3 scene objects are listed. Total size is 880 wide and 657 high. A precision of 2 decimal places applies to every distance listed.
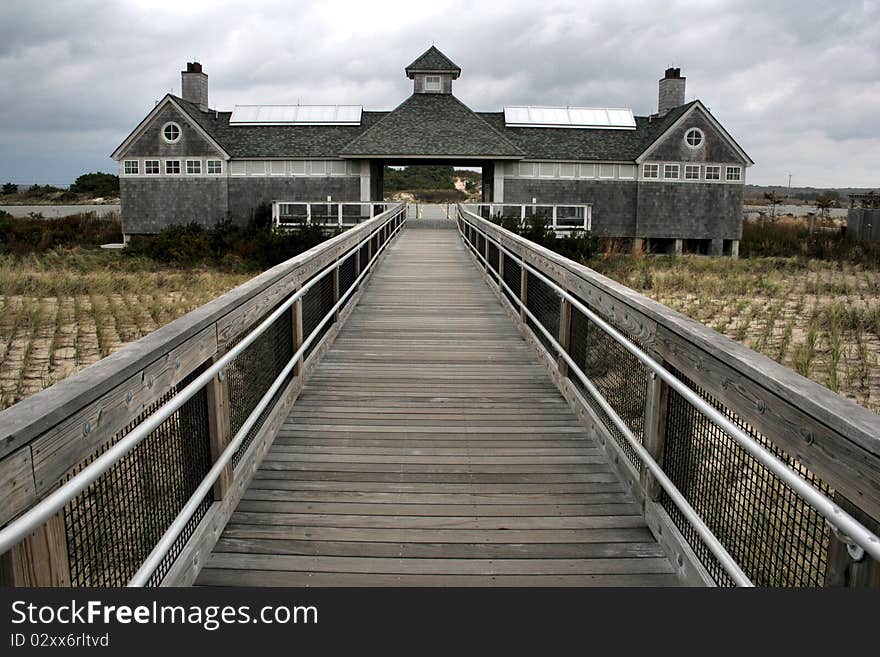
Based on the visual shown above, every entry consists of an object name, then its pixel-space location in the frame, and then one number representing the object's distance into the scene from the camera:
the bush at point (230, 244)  25.95
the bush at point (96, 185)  79.50
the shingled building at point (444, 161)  33.81
